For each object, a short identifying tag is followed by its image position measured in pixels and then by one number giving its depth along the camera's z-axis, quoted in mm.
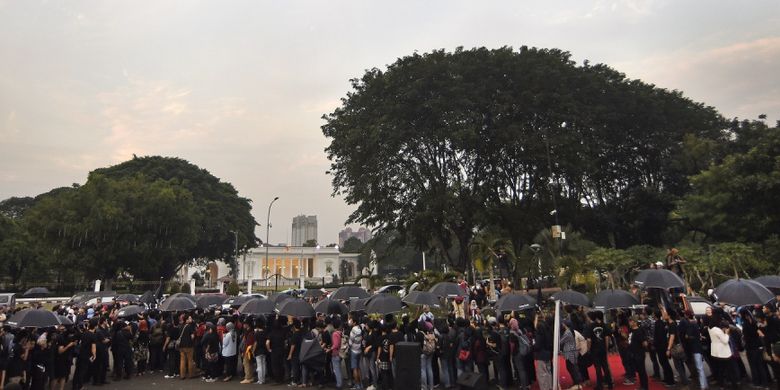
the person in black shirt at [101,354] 11664
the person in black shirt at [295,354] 11227
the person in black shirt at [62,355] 10664
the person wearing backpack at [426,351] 10086
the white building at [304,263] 93438
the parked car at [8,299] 25694
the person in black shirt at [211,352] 11984
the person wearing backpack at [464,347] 10117
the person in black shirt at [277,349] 11500
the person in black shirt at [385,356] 10031
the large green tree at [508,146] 28000
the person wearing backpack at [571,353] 9570
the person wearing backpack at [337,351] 10797
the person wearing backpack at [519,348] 9852
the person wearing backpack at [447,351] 10391
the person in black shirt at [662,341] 9664
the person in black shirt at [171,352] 12727
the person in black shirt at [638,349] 9367
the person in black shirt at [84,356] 11070
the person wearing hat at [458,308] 18028
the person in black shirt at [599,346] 9664
